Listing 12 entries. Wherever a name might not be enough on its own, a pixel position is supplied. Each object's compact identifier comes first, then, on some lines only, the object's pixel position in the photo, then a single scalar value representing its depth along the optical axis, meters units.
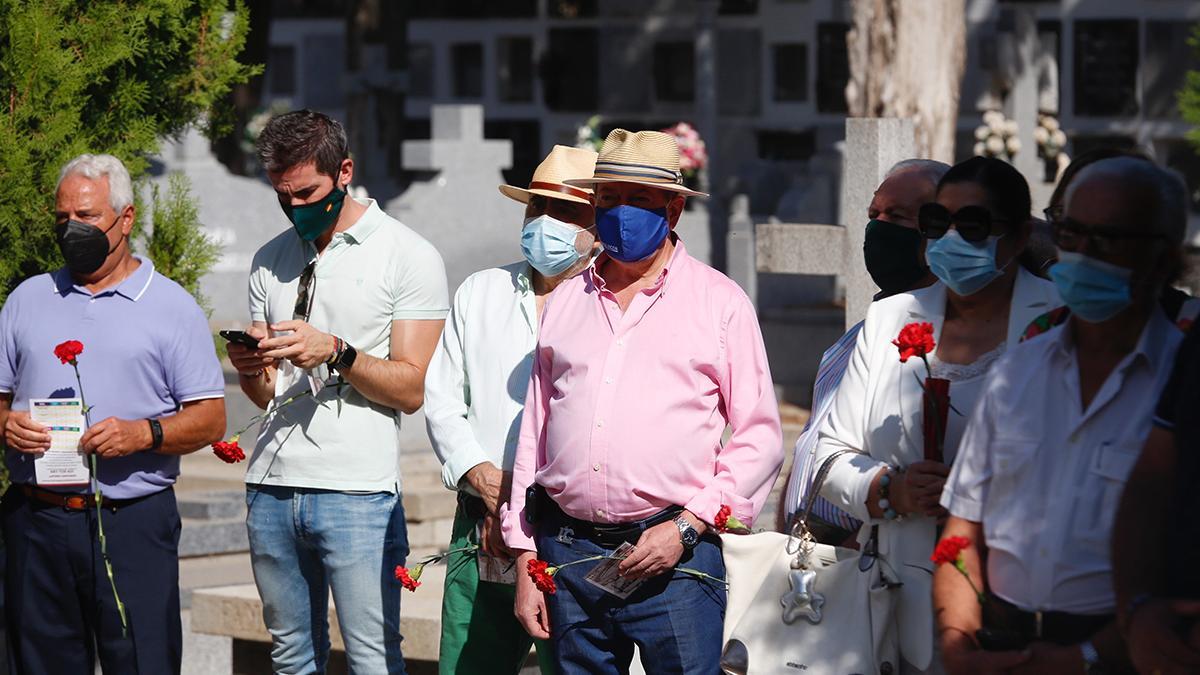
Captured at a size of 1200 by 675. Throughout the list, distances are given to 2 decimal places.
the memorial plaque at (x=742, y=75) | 36.28
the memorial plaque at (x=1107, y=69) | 33.44
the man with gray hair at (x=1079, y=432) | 6.00
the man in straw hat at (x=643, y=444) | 7.88
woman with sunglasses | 7.20
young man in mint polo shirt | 9.34
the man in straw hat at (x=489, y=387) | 8.87
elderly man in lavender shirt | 9.41
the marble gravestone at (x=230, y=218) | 30.94
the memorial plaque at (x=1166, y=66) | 33.00
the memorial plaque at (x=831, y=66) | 35.25
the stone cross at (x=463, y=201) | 20.91
